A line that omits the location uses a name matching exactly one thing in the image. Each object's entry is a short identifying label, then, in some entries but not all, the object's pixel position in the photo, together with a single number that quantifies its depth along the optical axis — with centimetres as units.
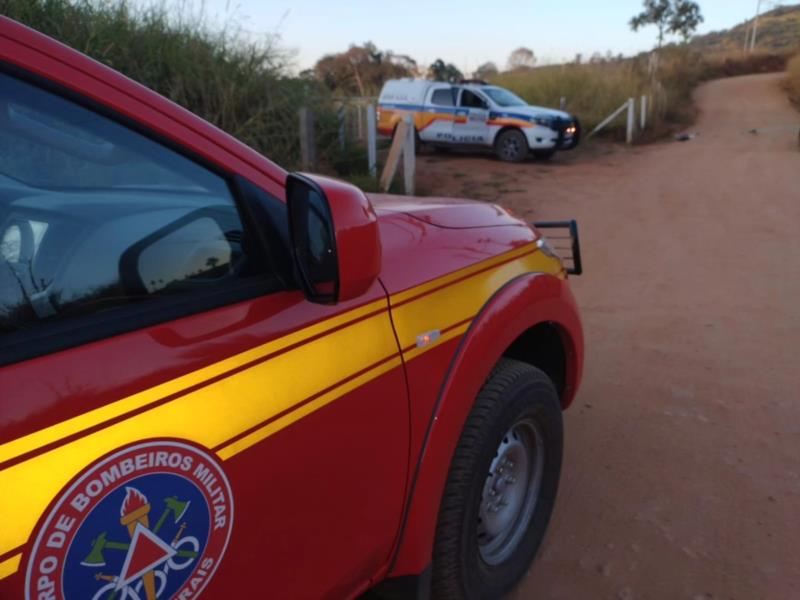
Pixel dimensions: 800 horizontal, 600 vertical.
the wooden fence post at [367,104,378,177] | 1055
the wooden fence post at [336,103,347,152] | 1054
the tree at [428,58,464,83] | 2402
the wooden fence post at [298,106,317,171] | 895
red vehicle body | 113
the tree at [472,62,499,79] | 3095
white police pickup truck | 1620
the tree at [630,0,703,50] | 4469
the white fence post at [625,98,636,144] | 2006
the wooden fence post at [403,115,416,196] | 1048
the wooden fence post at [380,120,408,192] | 1020
